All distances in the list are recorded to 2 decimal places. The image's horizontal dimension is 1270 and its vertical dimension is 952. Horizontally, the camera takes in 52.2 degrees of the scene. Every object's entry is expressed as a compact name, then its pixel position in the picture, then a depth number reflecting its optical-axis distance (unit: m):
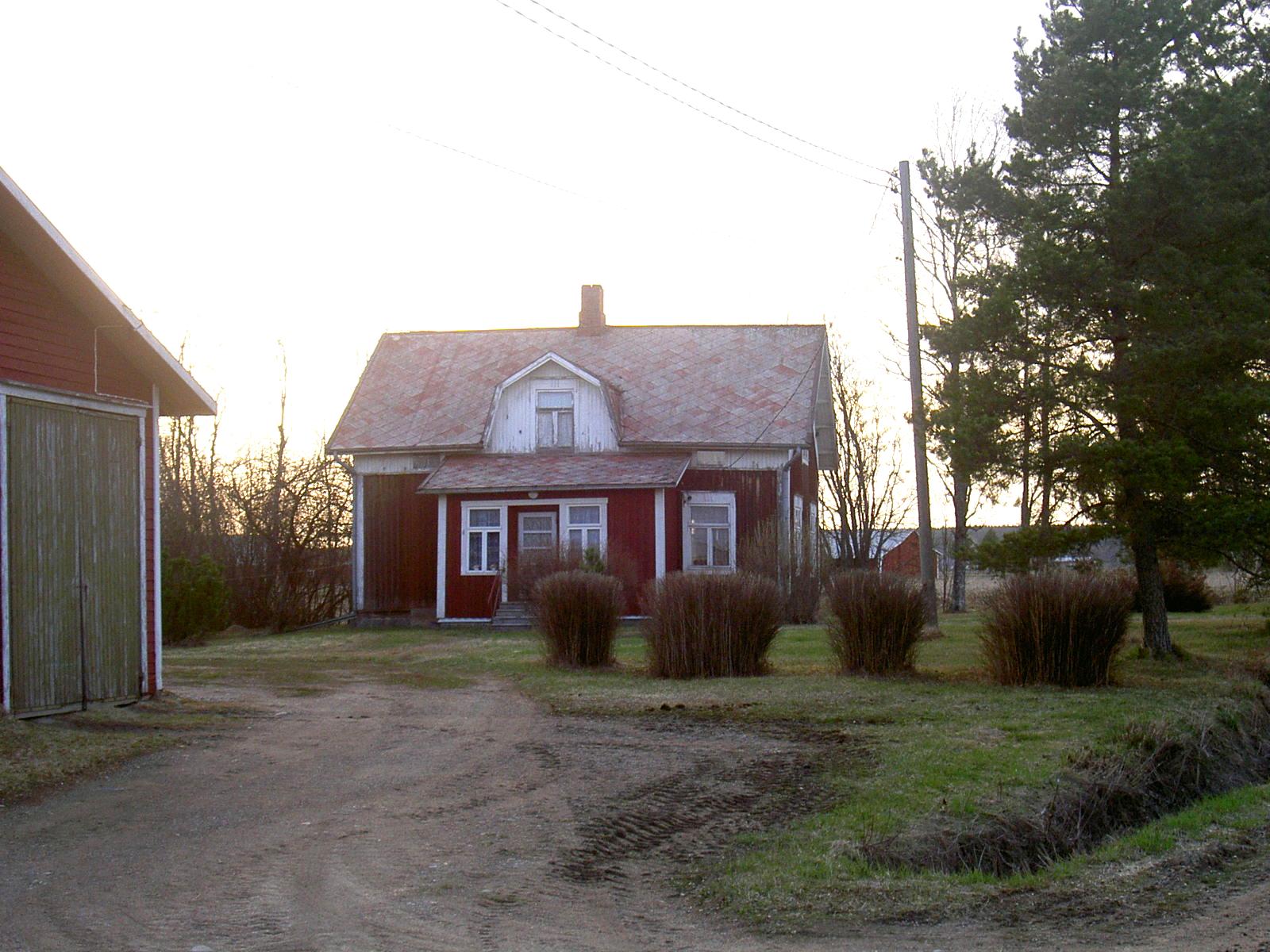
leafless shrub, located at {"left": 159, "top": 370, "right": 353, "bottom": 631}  32.34
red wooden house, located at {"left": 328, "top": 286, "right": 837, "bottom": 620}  27.77
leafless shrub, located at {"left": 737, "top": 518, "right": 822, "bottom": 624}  24.48
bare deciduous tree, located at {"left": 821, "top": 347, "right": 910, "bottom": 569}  40.81
